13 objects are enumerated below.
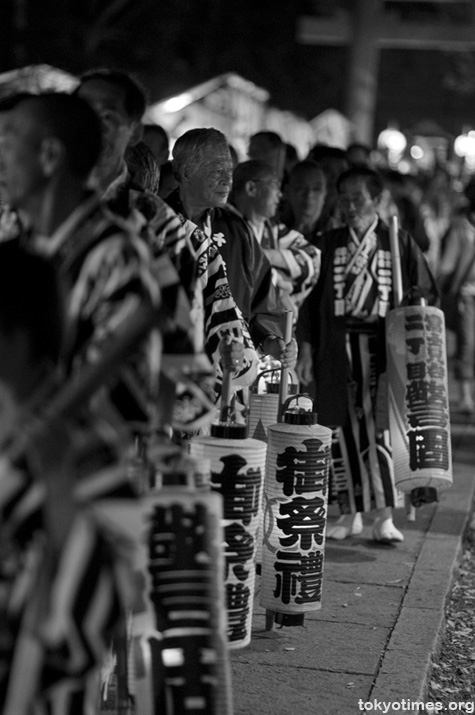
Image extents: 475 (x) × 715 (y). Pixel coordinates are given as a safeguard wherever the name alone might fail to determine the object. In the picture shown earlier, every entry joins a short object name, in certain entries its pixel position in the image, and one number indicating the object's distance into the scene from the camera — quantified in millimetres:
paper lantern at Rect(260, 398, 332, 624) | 4852
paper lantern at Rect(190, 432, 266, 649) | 4227
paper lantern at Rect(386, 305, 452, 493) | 6031
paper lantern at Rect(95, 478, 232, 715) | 3045
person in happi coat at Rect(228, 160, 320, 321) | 6574
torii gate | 26438
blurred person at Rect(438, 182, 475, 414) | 12281
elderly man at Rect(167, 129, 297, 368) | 5023
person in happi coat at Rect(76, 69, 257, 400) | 3656
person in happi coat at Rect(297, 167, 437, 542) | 6883
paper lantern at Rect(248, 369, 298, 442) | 5598
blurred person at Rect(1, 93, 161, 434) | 2707
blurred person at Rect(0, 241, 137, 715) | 2559
